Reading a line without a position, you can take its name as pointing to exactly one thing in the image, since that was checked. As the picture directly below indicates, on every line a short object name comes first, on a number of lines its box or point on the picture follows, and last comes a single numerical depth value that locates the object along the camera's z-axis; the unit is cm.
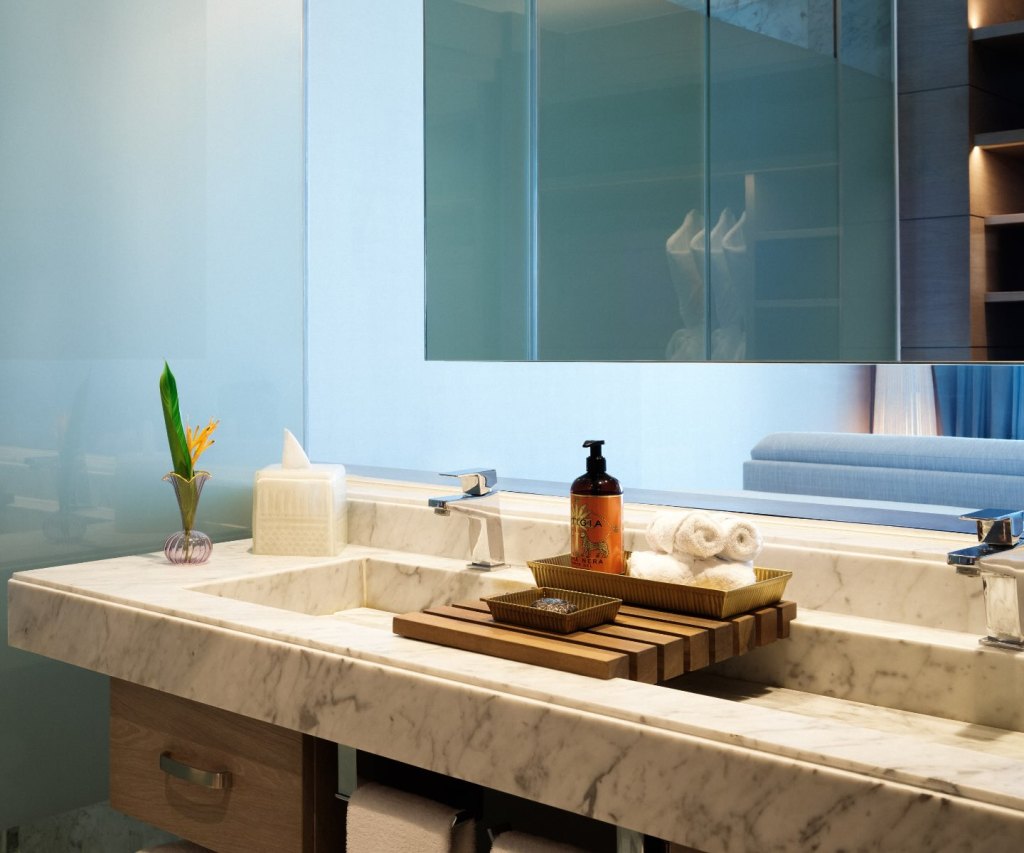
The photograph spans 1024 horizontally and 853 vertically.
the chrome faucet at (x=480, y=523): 190
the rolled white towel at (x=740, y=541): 148
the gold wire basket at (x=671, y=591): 143
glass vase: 195
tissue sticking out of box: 205
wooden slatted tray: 128
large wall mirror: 158
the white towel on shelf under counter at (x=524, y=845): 128
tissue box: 203
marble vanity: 101
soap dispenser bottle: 159
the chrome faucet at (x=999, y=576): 133
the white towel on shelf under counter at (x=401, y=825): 137
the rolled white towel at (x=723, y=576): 146
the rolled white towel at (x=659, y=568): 151
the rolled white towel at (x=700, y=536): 148
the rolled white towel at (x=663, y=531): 152
